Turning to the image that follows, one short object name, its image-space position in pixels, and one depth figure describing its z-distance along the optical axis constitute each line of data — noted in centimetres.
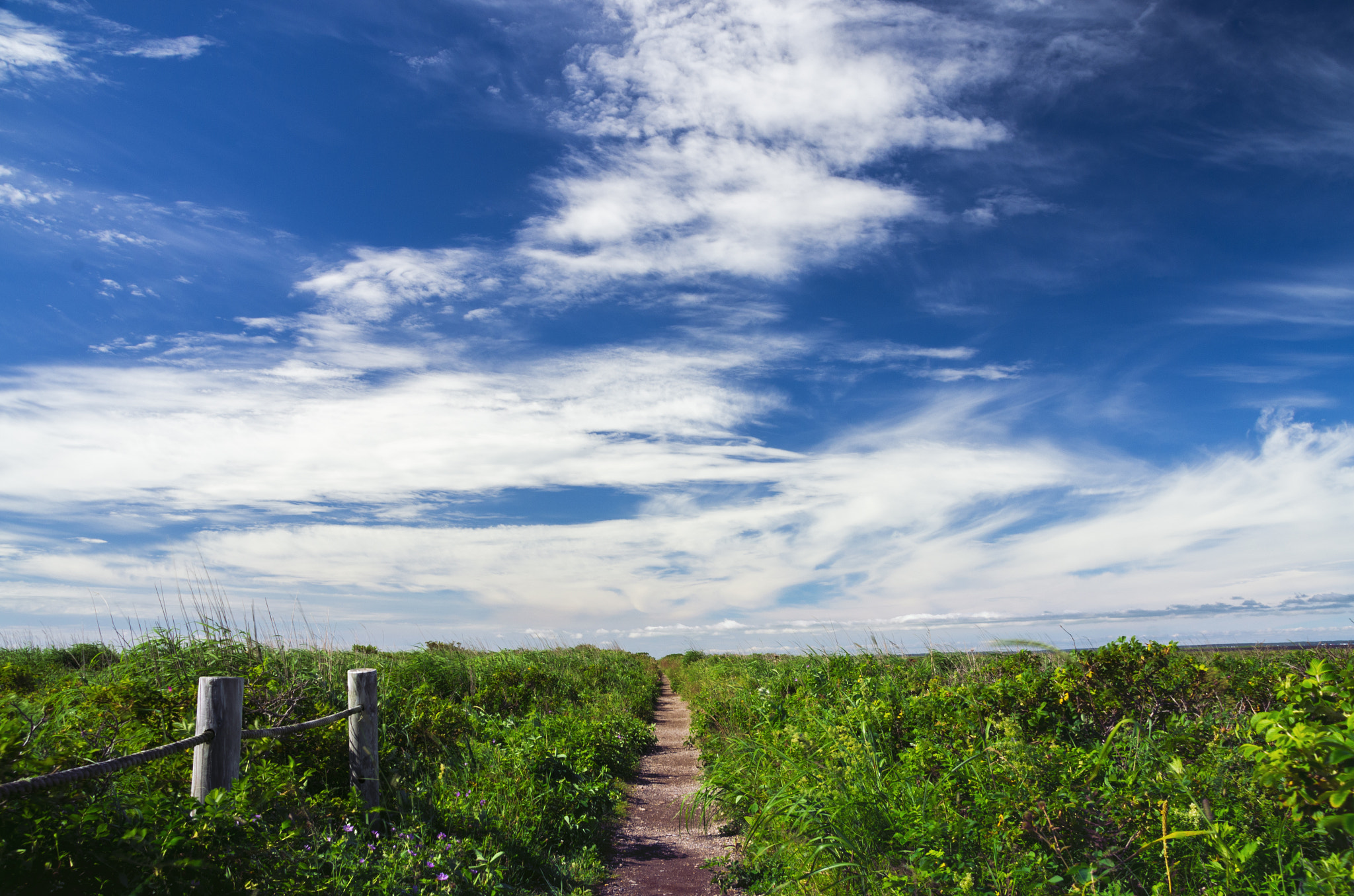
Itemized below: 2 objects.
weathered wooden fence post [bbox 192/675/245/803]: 456
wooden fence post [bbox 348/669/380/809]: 643
